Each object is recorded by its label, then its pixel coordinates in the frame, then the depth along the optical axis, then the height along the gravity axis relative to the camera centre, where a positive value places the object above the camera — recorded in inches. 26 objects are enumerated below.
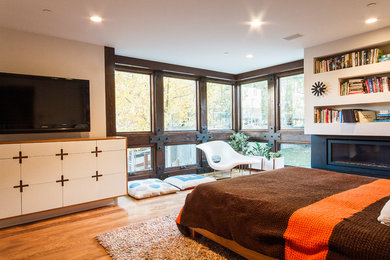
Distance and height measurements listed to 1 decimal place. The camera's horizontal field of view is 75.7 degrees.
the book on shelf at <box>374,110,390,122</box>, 137.2 +5.9
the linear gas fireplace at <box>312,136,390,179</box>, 142.6 -17.0
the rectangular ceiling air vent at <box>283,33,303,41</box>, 145.1 +53.8
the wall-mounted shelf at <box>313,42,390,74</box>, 142.3 +41.8
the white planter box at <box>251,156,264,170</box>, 217.5 -33.6
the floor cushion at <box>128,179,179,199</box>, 155.8 -38.0
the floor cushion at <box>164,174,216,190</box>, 175.6 -37.5
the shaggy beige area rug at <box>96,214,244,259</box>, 84.8 -42.2
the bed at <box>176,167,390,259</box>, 52.9 -22.4
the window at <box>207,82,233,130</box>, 240.4 +22.9
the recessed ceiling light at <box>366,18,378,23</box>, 124.2 +53.4
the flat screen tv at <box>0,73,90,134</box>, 119.5 +14.0
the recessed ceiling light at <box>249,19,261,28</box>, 125.6 +53.9
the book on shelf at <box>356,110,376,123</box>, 145.6 +6.4
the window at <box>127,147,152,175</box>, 191.3 -22.7
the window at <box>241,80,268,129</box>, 234.2 +22.8
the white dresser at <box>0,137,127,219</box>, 110.8 -20.6
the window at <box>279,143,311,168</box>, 202.2 -21.6
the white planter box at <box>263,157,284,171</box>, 207.3 -29.3
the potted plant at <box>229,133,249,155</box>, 235.6 -13.5
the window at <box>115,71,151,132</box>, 185.5 +22.0
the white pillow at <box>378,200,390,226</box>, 54.5 -19.8
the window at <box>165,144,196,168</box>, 211.3 -22.1
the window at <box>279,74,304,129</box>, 205.0 +22.2
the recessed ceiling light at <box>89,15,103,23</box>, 117.6 +53.3
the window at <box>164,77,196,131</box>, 211.0 +22.3
